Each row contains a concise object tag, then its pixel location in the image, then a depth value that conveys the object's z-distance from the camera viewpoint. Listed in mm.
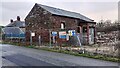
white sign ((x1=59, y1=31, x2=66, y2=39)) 9003
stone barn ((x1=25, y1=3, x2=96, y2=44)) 11505
